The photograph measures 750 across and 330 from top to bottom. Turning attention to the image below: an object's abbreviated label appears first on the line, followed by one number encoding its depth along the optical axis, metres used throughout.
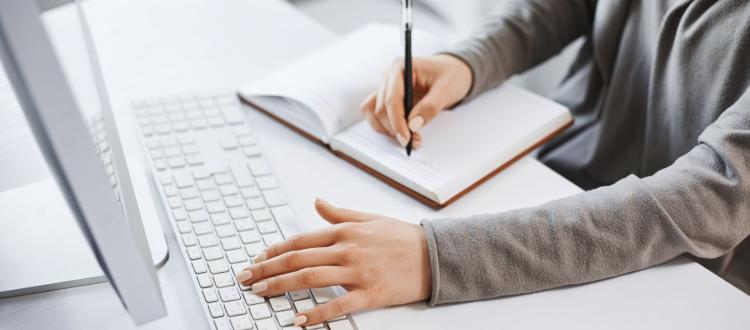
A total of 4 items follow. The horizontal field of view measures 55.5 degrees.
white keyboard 0.68
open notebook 0.83
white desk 0.68
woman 0.69
